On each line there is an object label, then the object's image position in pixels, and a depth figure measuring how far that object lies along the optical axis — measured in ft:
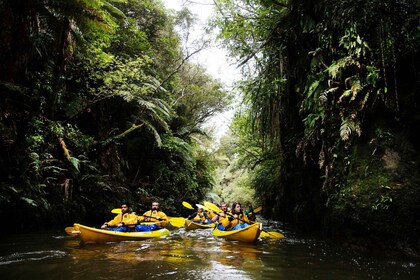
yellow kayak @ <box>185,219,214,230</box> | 39.32
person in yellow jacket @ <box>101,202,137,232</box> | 26.73
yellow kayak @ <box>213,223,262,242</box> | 24.54
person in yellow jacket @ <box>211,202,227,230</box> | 30.53
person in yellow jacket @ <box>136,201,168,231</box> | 28.22
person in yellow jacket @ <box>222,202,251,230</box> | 28.76
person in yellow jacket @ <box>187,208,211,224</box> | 42.34
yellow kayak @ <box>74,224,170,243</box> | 22.48
